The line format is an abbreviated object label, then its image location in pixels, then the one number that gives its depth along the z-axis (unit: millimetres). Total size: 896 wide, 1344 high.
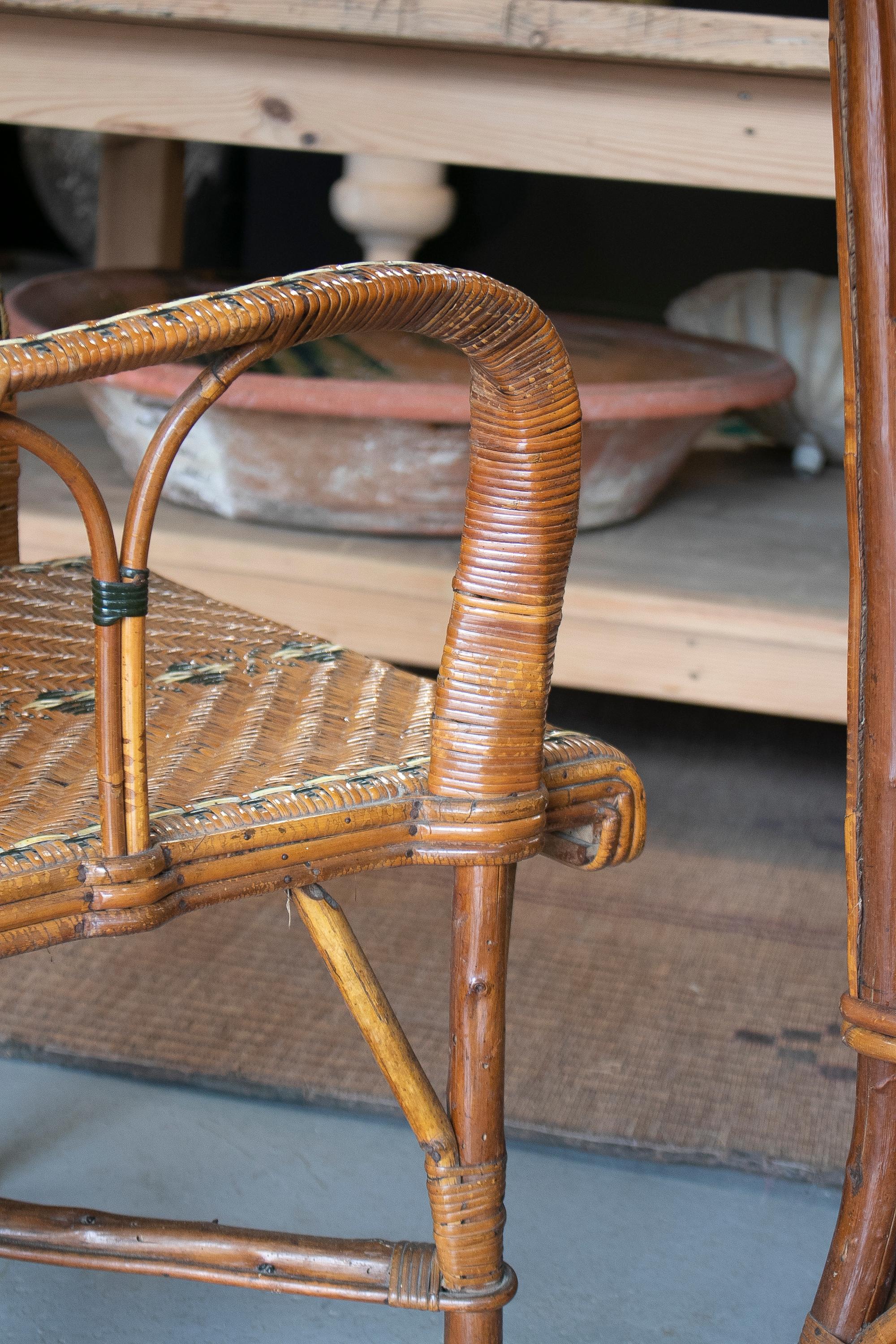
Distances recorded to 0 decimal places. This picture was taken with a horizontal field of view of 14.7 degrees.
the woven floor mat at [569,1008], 2015
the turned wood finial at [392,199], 2448
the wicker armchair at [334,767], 1499
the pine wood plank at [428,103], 2231
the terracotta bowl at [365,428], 2350
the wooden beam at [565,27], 2145
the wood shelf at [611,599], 2400
